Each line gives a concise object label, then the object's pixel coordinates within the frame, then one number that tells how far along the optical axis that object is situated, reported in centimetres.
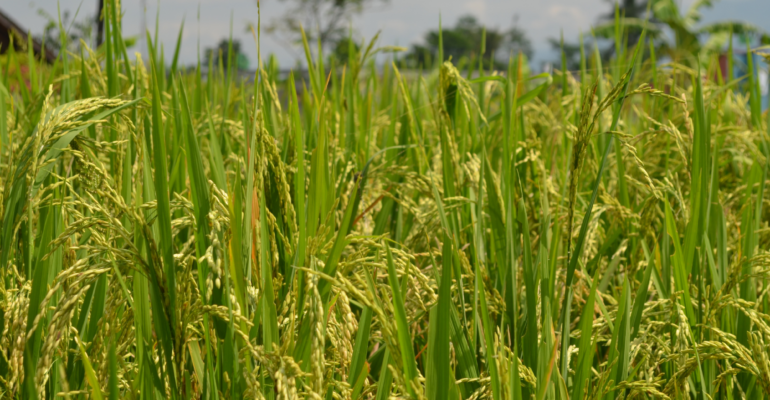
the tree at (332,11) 3978
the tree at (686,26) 2203
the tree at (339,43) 3113
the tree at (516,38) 7594
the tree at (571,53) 6449
